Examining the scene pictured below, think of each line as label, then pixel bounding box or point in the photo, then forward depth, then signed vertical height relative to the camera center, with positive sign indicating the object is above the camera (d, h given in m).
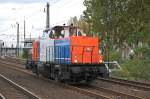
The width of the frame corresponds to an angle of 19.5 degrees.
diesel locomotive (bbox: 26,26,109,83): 24.25 +0.13
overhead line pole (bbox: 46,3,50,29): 49.92 +4.57
